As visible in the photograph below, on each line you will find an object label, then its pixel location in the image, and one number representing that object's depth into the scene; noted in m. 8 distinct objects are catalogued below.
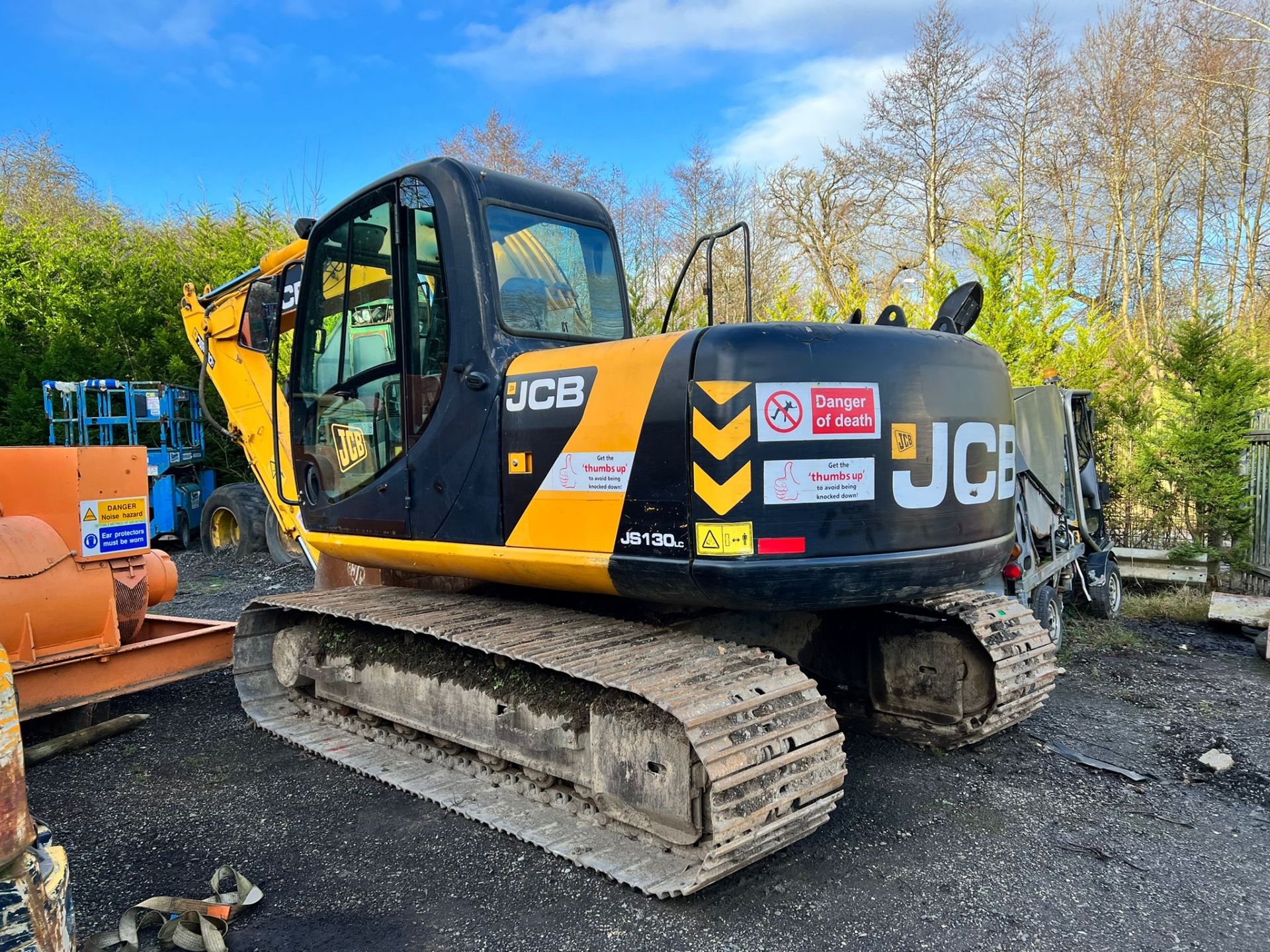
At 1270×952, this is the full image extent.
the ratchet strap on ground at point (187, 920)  2.63
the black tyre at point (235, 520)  10.52
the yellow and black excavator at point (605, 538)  2.82
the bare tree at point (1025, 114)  19.62
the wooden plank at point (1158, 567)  8.52
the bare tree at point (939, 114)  19.19
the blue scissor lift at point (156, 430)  11.39
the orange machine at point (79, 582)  4.20
